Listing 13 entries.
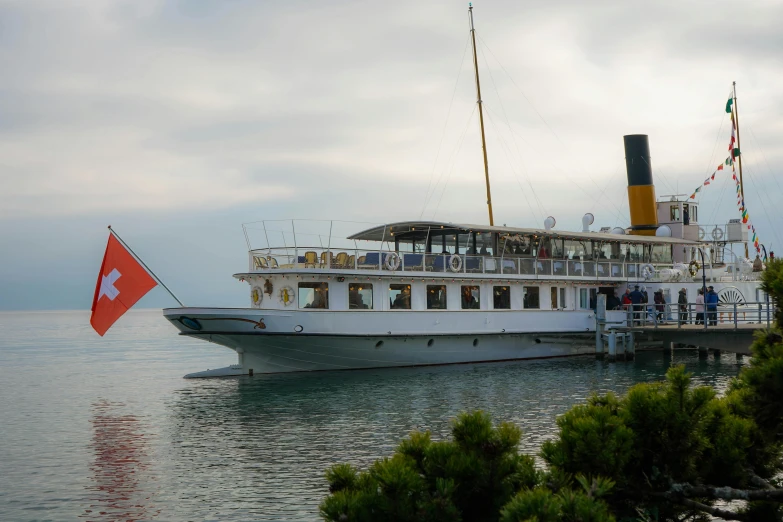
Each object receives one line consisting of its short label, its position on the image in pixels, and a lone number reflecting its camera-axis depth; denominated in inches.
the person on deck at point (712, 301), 1235.2
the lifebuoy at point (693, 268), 1435.4
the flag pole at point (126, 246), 968.0
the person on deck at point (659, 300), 1383.0
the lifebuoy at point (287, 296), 1079.0
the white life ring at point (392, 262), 1124.6
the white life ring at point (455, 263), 1189.1
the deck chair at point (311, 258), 1083.3
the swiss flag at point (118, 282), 941.8
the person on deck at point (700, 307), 1289.9
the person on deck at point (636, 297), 1334.9
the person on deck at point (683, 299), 1354.8
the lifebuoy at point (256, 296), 1117.7
